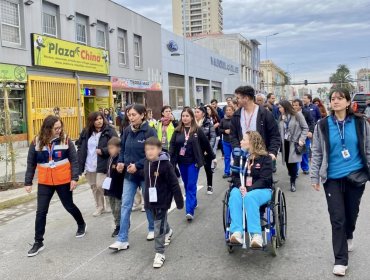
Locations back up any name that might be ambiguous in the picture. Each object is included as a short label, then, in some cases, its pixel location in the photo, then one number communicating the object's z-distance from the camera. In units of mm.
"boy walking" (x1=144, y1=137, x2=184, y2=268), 5016
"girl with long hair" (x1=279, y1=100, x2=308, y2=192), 8938
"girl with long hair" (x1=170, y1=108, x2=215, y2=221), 6754
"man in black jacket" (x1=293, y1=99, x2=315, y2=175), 10432
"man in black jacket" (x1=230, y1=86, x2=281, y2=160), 5859
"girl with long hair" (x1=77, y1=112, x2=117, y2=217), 6871
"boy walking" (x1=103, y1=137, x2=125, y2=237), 5945
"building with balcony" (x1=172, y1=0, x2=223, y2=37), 146925
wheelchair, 4766
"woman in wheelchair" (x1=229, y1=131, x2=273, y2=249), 4637
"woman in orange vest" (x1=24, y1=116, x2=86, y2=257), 5582
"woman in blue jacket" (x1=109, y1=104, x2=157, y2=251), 5465
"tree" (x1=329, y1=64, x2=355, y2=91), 121688
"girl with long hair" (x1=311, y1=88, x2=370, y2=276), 4438
